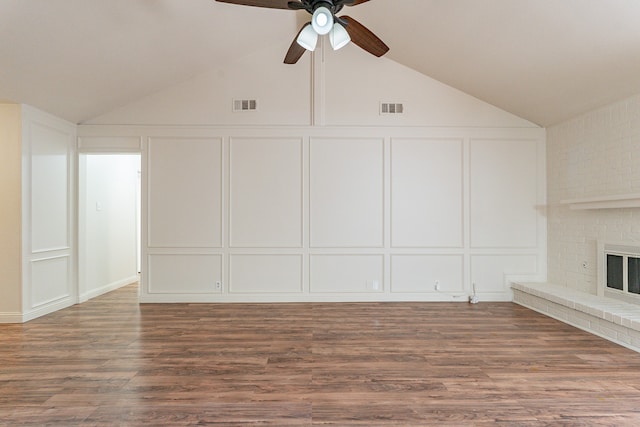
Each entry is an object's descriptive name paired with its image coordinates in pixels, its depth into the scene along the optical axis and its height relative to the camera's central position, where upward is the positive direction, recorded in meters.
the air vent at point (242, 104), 5.06 +1.49
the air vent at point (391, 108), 5.10 +1.44
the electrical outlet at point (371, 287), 5.09 -0.98
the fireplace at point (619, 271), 3.80 -0.61
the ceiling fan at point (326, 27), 2.50 +1.37
